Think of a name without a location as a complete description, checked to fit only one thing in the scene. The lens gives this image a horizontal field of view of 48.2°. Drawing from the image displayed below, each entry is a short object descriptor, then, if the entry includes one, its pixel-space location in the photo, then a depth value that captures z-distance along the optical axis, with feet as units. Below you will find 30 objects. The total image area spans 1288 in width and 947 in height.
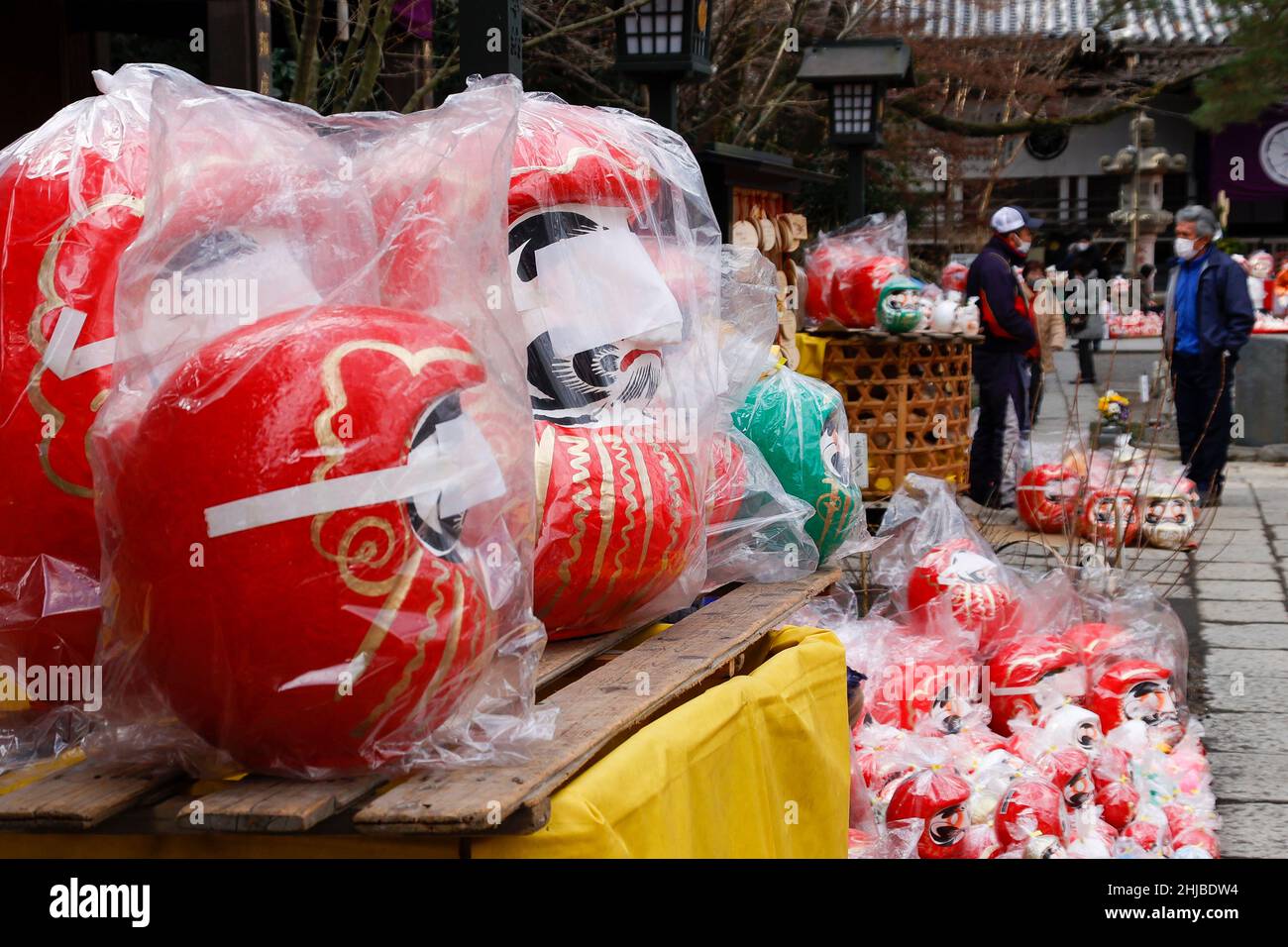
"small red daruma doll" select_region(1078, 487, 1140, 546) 17.96
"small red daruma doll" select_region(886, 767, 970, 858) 10.59
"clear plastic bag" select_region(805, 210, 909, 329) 21.26
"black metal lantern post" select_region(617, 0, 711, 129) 15.67
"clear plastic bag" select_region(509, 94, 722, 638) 7.65
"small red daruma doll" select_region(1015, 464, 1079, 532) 23.36
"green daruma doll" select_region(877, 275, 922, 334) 20.59
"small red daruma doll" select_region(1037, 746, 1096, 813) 11.39
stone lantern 62.64
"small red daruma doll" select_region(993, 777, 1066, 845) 10.48
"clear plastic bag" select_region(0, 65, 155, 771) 6.18
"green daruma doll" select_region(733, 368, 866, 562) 11.10
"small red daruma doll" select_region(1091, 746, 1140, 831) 11.45
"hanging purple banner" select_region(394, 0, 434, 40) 21.52
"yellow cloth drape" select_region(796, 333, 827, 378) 20.98
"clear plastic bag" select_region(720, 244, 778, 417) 11.24
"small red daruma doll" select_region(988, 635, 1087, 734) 13.28
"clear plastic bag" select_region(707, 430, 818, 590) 9.83
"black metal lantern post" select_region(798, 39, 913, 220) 27.50
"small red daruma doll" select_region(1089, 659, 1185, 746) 13.26
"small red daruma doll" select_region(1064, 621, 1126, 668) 14.07
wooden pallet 5.05
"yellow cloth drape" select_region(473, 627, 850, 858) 5.59
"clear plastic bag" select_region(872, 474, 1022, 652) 14.58
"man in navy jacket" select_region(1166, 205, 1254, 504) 26.53
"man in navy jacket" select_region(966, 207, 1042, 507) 25.63
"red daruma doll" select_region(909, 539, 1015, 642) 14.55
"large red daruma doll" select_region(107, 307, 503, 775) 5.09
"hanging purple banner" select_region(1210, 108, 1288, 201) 73.15
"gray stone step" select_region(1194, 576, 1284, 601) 20.20
